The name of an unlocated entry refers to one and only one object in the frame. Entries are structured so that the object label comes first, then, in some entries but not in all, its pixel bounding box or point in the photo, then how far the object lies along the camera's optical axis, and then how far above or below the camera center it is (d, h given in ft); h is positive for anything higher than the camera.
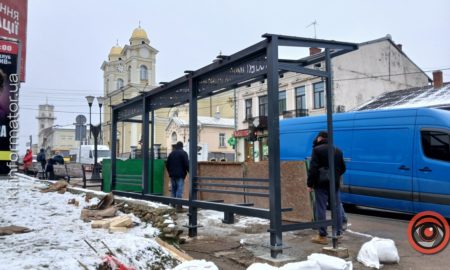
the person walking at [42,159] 78.03 -0.38
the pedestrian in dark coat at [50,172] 67.97 -2.36
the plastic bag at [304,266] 15.72 -4.04
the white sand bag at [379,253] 19.33 -4.46
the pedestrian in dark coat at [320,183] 23.45 -1.59
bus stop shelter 19.30 +3.84
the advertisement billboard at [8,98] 47.14 +6.50
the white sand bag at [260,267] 15.27 -3.96
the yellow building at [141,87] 217.97 +34.99
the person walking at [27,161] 80.89 -0.76
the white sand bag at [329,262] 16.26 -4.09
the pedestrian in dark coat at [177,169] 37.00 -1.15
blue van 30.45 -0.39
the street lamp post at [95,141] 69.14 +0.77
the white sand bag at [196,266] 14.61 -3.73
